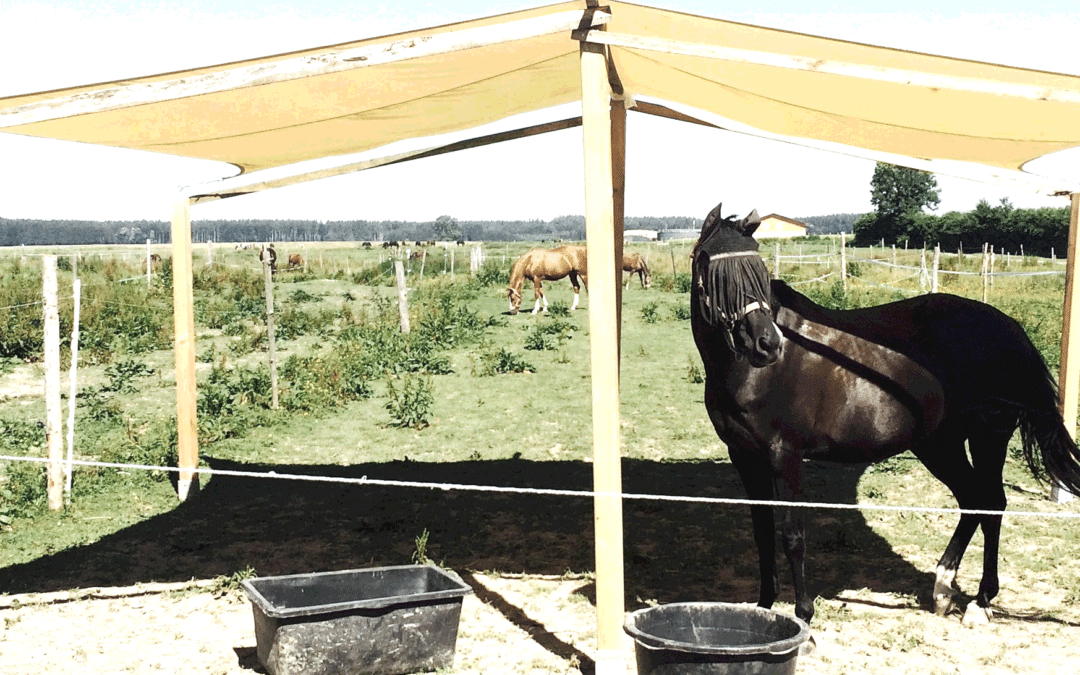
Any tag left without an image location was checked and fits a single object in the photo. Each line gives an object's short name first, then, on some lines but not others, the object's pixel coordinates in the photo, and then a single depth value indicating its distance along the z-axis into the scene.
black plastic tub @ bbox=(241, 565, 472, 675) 5.24
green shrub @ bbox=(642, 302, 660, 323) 21.08
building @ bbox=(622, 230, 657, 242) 91.69
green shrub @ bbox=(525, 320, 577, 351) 18.03
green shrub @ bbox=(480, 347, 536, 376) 15.62
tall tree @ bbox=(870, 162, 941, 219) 101.50
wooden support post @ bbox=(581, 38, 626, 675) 5.06
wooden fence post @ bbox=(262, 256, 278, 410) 12.84
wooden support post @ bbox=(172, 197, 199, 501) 9.38
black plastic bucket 4.47
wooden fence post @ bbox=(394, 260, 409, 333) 18.84
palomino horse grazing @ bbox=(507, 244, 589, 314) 24.03
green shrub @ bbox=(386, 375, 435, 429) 12.30
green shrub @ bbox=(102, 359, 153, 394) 14.16
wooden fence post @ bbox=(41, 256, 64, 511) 8.88
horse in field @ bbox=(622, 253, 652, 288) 27.33
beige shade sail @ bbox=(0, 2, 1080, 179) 4.89
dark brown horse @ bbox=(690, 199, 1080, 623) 5.55
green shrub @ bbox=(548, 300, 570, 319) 22.61
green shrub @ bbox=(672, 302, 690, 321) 21.28
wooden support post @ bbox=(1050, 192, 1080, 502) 8.77
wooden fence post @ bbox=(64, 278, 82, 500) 9.17
